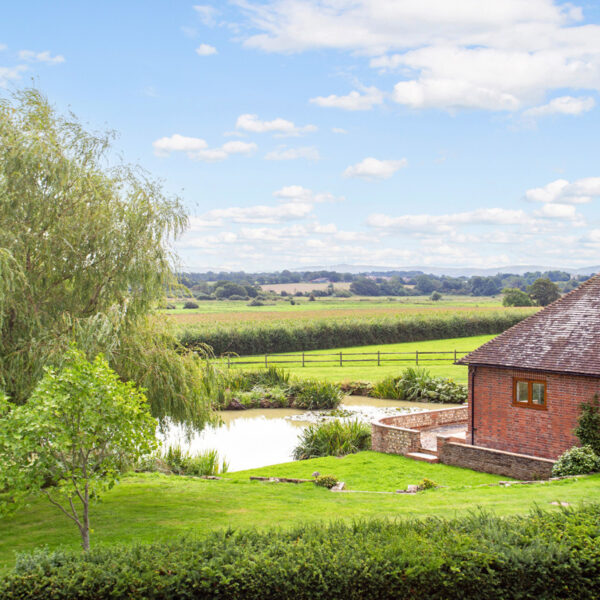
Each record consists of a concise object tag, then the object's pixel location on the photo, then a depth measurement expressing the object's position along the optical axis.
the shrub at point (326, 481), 15.05
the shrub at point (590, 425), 15.69
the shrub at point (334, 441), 21.28
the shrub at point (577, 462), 15.01
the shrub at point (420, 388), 31.73
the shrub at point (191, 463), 18.45
